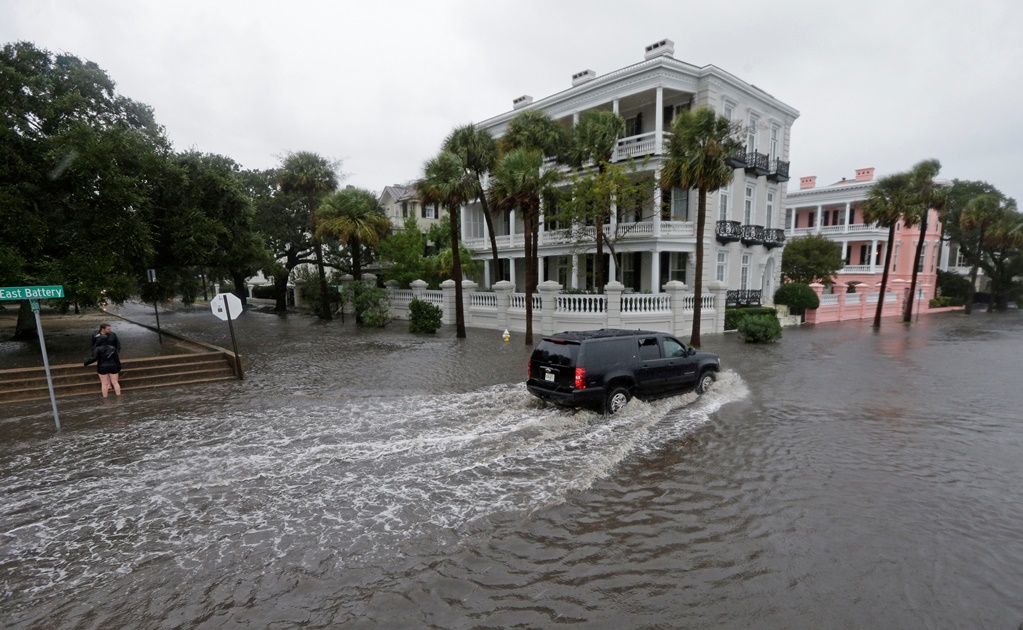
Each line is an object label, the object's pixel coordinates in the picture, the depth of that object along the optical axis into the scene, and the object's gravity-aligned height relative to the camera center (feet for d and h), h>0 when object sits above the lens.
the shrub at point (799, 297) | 96.12 -8.32
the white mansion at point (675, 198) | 78.33 +10.12
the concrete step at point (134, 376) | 38.27 -9.33
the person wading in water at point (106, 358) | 38.09 -7.14
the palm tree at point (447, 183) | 62.08 +9.89
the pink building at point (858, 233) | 137.90 +5.59
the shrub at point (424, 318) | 77.46 -8.98
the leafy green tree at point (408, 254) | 98.99 +1.52
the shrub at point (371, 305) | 86.45 -7.87
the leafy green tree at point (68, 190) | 44.06 +7.51
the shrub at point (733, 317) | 77.51 -9.71
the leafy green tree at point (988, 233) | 116.47 +5.05
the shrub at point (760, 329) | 65.26 -9.84
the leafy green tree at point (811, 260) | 105.81 -1.24
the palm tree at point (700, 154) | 56.08 +11.85
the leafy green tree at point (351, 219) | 88.43 +7.96
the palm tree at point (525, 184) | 57.93 +8.93
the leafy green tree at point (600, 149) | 66.69 +15.03
